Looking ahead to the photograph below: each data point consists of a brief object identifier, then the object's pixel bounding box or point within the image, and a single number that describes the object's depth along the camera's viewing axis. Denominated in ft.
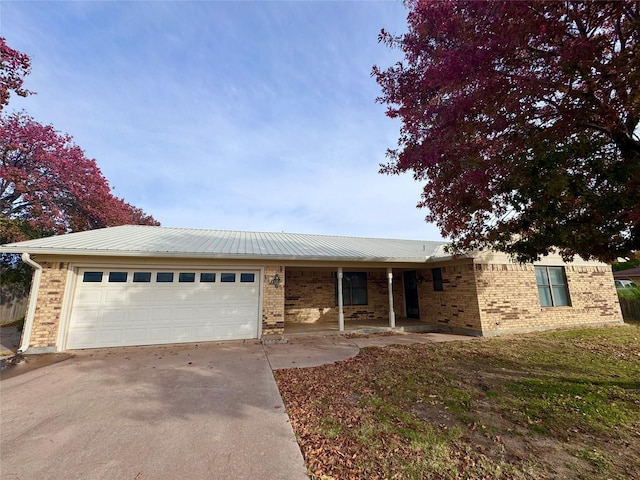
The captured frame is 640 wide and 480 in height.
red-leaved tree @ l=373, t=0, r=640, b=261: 11.32
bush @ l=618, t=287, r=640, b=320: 45.59
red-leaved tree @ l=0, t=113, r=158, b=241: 45.30
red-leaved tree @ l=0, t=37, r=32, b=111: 31.30
